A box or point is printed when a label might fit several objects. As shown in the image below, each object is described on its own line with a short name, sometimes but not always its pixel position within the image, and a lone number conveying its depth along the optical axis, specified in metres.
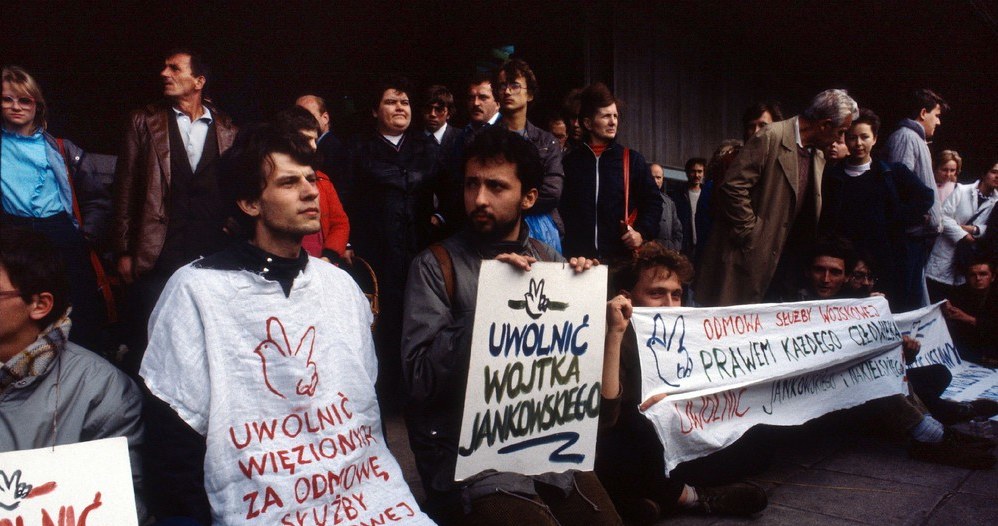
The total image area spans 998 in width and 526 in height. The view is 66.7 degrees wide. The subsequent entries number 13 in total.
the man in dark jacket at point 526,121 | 3.90
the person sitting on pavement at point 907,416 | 3.83
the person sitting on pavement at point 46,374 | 1.91
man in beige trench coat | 4.42
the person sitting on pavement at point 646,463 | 2.97
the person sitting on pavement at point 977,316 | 5.67
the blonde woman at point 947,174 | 7.51
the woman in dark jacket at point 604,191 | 4.20
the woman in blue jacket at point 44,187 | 3.45
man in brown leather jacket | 3.45
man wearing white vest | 1.97
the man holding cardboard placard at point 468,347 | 2.21
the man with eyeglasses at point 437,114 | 4.53
